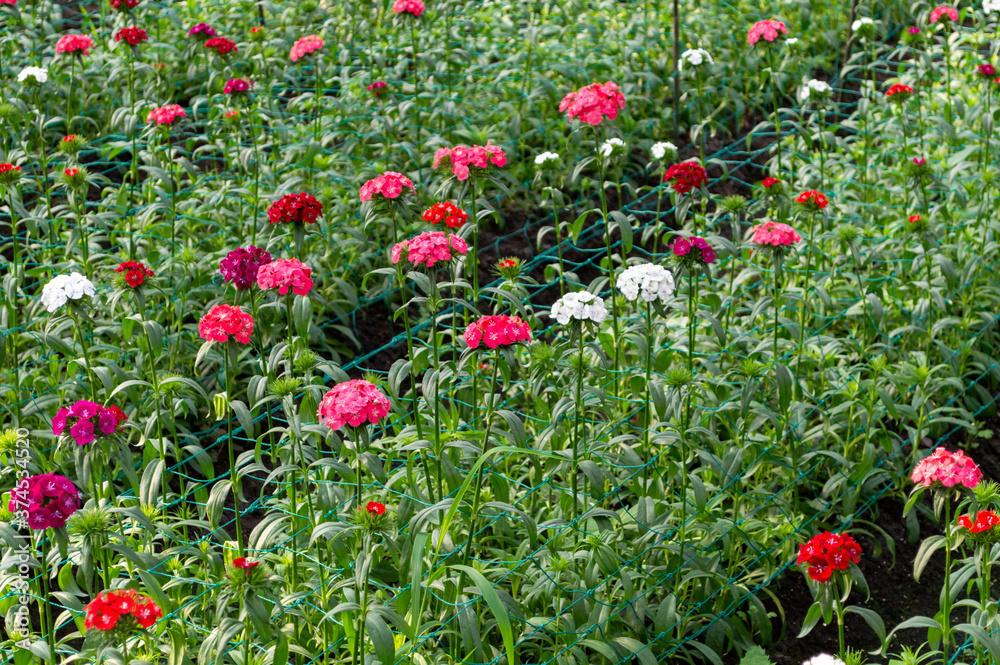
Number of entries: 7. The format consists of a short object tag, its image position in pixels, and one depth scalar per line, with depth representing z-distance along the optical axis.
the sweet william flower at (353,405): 2.44
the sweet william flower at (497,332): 2.59
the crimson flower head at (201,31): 4.48
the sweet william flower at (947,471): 2.55
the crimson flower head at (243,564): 2.24
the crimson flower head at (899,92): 4.49
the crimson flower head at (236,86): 4.04
